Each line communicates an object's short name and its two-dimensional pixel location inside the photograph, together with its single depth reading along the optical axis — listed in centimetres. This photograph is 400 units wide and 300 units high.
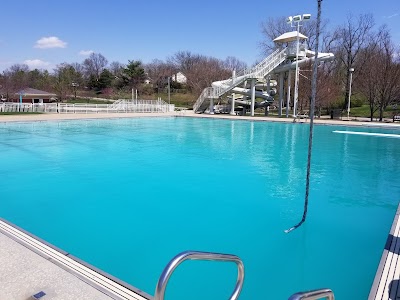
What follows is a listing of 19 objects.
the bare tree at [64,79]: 5359
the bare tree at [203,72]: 5431
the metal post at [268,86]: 3089
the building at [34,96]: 4697
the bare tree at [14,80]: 4561
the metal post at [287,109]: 2858
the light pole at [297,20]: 2363
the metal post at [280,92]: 2956
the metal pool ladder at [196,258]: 194
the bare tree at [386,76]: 2631
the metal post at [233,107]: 3195
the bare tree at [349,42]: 3925
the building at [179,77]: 7121
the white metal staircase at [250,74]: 2819
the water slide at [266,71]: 2773
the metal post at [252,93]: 2914
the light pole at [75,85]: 6094
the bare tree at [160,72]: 6776
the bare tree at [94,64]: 7631
